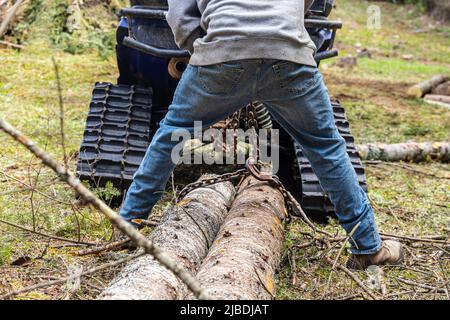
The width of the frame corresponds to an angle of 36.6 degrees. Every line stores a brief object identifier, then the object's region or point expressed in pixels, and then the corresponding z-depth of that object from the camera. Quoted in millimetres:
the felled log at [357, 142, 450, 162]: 5605
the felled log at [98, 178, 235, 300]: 2344
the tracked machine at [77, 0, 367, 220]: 3951
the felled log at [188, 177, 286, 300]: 2406
